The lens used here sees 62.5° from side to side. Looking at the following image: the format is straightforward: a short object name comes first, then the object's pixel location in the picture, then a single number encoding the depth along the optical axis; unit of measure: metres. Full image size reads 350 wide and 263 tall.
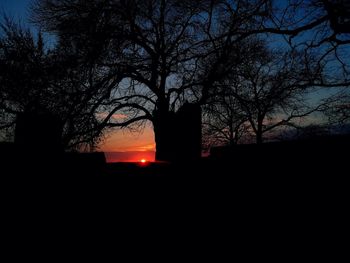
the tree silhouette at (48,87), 8.80
